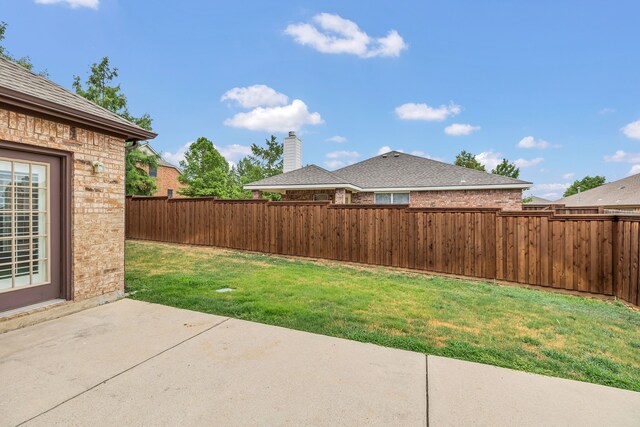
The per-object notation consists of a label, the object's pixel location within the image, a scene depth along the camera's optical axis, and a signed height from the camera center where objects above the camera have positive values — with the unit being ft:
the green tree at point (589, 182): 176.45 +17.35
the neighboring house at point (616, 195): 81.97 +5.08
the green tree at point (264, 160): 125.08 +22.35
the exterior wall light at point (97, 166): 15.88 +2.45
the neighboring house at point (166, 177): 85.56 +10.46
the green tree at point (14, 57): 46.93 +25.95
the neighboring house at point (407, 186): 43.50 +3.89
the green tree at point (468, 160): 119.03 +20.63
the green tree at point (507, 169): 126.93 +18.11
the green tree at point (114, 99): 53.36 +20.45
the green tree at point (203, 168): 62.18 +9.20
